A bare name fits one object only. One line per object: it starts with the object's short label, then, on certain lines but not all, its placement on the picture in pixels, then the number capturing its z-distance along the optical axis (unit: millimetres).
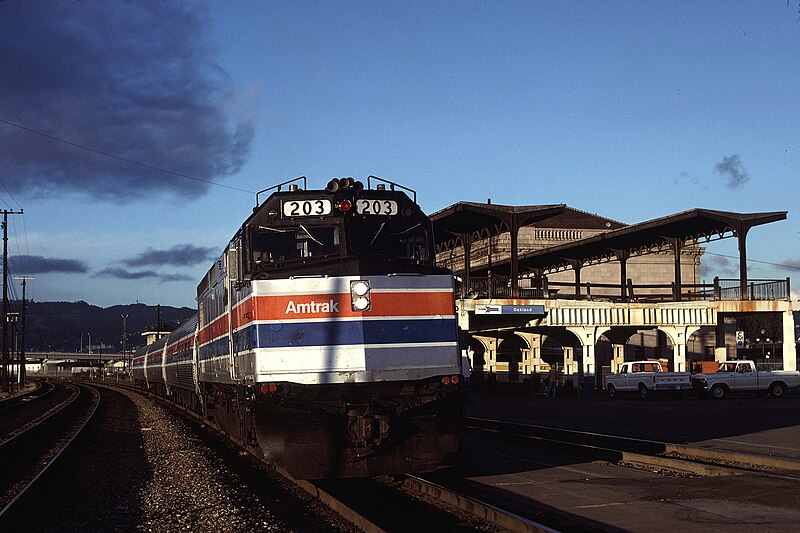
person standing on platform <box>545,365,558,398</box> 45031
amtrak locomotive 12500
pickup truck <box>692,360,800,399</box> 42406
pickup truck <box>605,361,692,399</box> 42312
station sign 44125
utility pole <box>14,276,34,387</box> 88500
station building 46688
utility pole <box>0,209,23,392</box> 71062
